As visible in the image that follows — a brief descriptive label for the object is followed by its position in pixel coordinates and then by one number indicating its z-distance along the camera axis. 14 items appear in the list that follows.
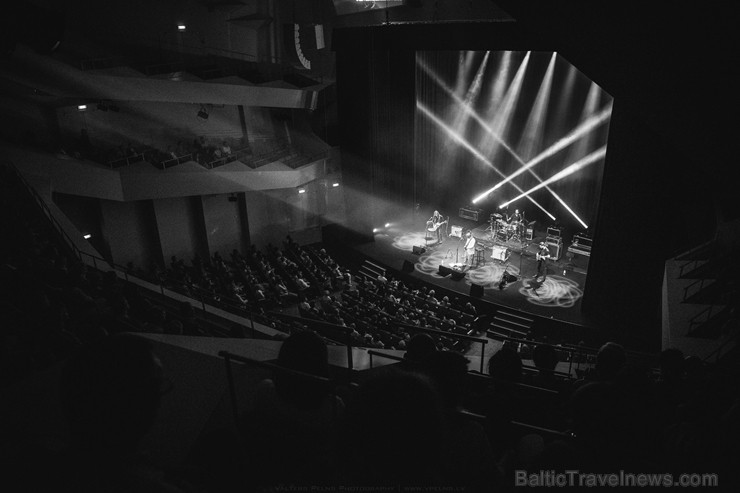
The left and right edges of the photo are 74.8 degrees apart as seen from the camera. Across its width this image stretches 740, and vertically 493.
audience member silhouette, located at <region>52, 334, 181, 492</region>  1.44
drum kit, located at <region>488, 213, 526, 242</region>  16.70
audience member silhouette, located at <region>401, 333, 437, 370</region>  3.48
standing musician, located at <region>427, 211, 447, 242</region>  17.46
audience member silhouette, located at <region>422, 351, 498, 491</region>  2.19
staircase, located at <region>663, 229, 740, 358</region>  7.18
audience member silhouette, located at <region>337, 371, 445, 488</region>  1.33
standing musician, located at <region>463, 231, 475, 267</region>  15.48
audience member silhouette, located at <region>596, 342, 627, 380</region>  3.96
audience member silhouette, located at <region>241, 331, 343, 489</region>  2.06
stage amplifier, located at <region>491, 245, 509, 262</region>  15.64
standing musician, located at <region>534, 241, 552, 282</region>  14.31
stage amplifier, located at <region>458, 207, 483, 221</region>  18.48
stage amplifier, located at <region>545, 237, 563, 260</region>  15.50
